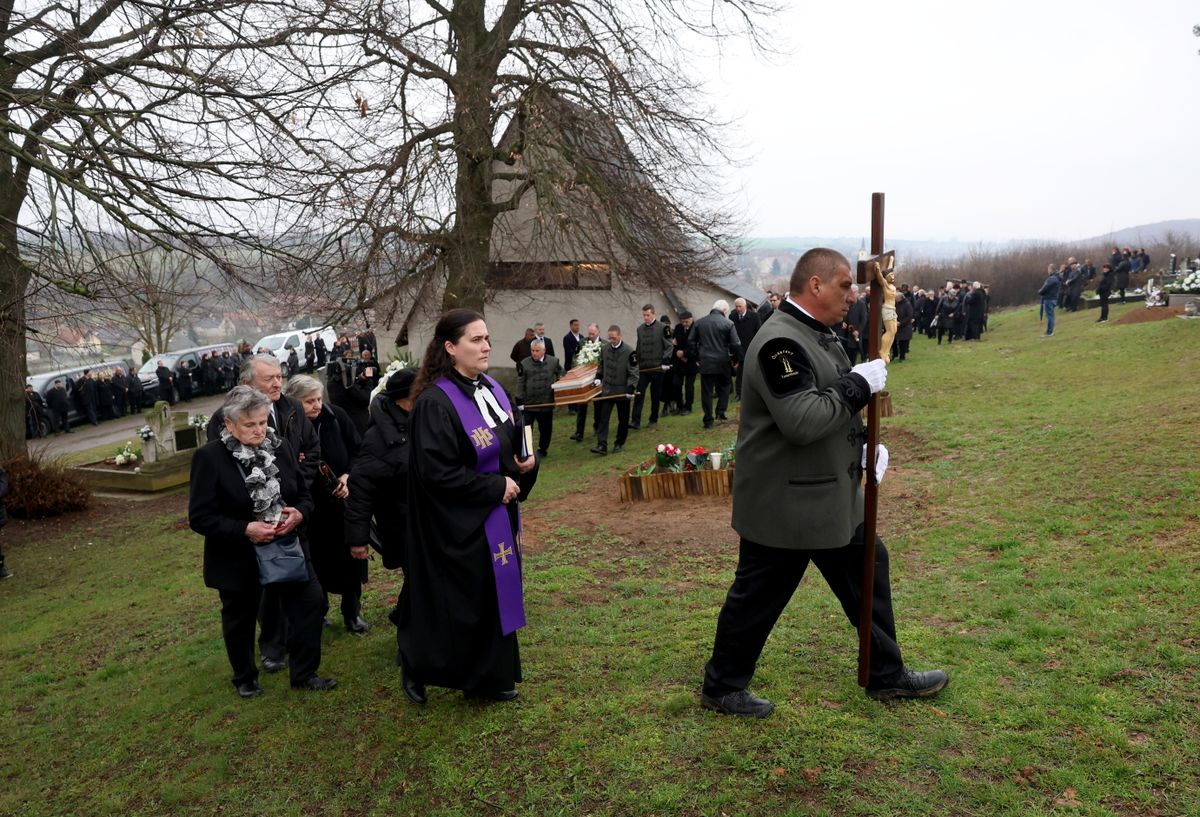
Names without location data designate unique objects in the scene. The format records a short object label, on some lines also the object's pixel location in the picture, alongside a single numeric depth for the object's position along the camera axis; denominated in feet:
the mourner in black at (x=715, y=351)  45.39
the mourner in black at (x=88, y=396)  85.92
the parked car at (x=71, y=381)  85.20
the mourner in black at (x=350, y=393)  24.14
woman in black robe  13.91
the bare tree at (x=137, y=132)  26.00
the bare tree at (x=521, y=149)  44.96
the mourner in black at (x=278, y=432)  17.70
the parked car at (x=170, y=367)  97.60
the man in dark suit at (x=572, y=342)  58.39
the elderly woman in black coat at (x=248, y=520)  15.48
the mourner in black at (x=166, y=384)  96.22
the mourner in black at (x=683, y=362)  50.80
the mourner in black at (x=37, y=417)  72.28
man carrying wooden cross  11.78
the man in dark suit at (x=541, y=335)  50.85
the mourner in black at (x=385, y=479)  17.28
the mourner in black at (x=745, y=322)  48.08
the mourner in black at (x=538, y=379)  45.00
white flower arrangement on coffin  48.73
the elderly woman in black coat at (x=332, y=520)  19.17
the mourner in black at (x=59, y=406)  82.02
